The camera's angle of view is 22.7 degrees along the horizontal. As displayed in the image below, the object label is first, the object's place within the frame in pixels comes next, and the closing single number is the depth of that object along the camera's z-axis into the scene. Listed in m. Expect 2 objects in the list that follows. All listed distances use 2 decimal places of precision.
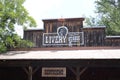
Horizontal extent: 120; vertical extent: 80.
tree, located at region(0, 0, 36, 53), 17.44
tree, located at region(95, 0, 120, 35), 29.22
